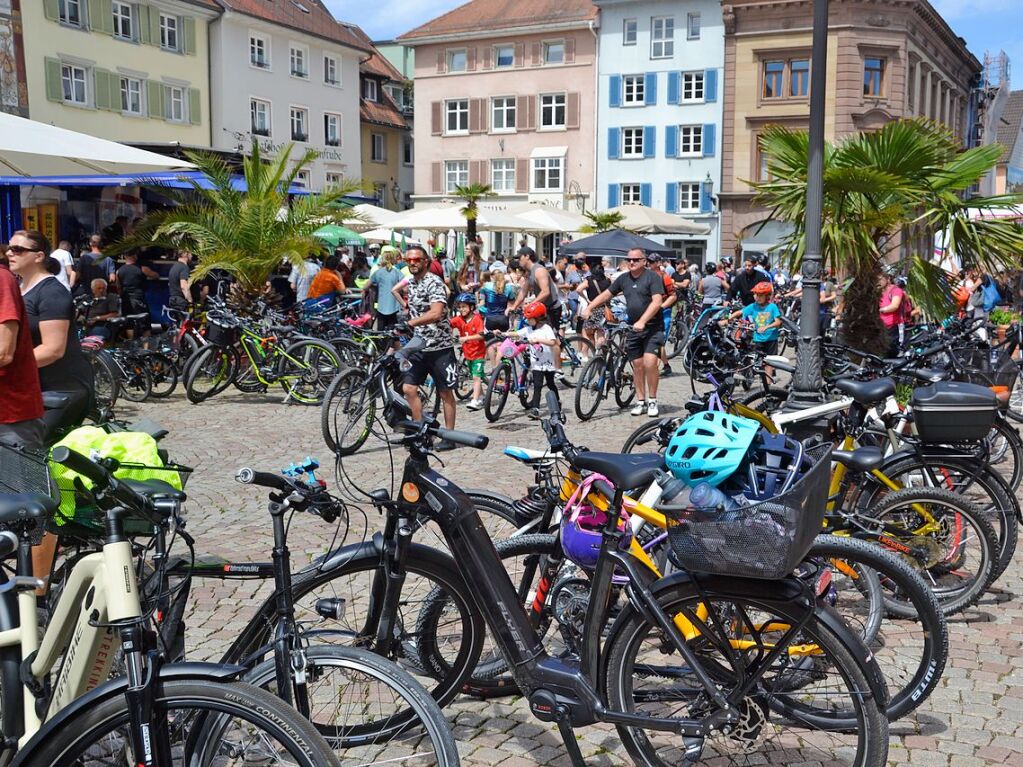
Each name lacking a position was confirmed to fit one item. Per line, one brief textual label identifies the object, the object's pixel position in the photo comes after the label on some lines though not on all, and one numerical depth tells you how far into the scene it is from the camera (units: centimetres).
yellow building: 3475
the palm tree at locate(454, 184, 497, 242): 2638
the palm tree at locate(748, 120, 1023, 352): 852
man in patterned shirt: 1016
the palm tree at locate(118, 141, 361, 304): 1469
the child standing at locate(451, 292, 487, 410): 1238
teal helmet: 392
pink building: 5219
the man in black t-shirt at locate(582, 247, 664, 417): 1215
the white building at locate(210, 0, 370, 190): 4328
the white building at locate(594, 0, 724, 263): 4944
